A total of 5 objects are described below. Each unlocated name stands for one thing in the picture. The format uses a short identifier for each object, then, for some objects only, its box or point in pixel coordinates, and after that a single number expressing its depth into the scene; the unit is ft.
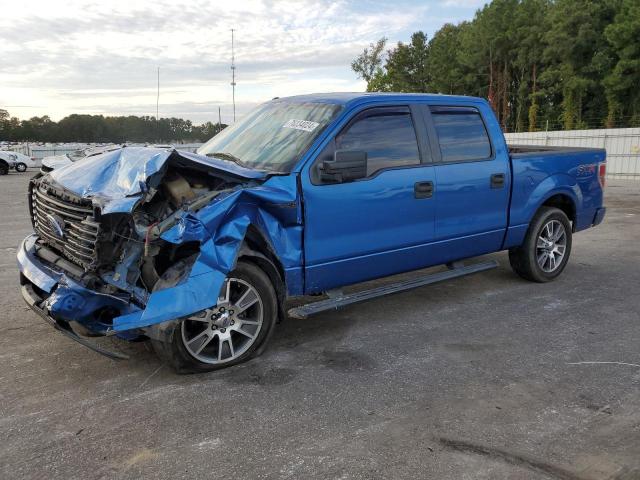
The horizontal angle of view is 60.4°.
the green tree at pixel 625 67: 144.36
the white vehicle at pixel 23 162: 92.61
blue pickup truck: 11.59
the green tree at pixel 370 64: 249.55
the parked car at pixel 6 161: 87.35
